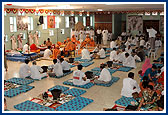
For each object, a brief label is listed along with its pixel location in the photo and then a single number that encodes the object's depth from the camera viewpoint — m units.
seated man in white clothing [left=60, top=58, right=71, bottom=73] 10.30
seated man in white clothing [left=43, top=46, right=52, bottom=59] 13.80
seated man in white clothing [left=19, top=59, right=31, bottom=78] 9.49
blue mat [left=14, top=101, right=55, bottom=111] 6.39
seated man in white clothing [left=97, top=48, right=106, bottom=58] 14.00
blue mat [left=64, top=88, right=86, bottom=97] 7.59
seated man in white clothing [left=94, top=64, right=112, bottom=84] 8.55
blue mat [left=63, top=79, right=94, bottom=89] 8.40
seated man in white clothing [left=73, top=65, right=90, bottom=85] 8.39
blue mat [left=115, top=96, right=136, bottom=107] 6.76
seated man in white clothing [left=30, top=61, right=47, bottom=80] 9.35
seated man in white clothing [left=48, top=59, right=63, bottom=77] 9.68
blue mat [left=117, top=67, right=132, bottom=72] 10.82
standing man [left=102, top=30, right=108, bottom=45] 20.97
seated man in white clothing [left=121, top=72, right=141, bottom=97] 7.15
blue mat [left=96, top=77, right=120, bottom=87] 8.54
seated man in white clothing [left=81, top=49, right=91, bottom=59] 13.50
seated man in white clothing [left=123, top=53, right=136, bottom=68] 11.38
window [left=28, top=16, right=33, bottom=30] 17.88
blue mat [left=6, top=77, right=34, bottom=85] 8.83
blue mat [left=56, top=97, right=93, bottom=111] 6.45
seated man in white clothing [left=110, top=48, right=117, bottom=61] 12.74
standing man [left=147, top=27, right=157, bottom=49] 14.35
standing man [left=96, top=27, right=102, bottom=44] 21.79
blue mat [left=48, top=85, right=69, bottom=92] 8.12
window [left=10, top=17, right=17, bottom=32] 16.67
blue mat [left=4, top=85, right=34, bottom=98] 7.58
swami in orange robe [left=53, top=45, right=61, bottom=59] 13.19
